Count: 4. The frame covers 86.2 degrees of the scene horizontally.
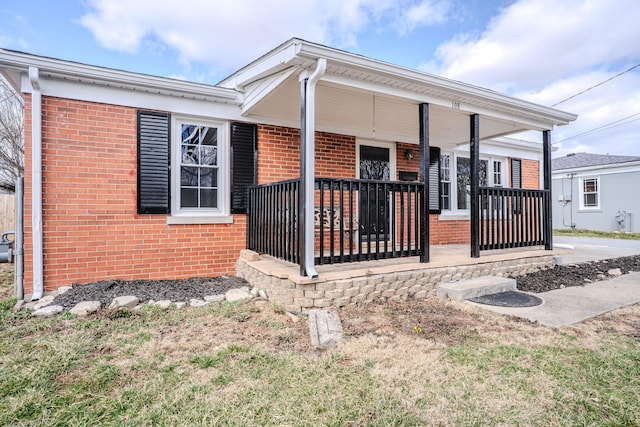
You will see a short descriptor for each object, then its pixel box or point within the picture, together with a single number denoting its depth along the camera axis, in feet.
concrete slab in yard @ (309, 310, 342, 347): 8.78
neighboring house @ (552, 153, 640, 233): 43.96
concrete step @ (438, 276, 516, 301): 12.78
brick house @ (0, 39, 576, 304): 12.32
